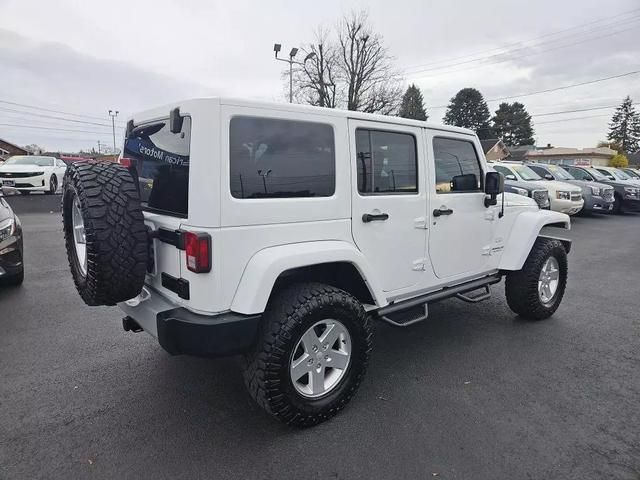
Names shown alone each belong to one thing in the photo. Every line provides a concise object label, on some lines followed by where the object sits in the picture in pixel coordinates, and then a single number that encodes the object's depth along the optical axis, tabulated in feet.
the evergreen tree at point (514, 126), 238.89
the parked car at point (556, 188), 37.96
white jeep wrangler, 7.25
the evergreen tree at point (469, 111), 216.54
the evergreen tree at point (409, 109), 114.63
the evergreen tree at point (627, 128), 268.82
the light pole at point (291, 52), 64.23
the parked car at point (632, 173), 62.85
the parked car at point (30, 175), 44.60
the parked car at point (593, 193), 43.88
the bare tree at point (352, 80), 106.42
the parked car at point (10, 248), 15.31
